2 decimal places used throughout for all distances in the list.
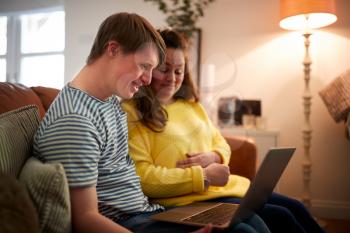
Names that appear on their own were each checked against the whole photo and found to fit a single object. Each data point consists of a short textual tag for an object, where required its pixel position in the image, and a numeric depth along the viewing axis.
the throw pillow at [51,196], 0.61
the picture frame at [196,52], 2.67
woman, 0.97
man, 0.67
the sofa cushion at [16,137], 0.68
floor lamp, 2.15
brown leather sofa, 1.01
